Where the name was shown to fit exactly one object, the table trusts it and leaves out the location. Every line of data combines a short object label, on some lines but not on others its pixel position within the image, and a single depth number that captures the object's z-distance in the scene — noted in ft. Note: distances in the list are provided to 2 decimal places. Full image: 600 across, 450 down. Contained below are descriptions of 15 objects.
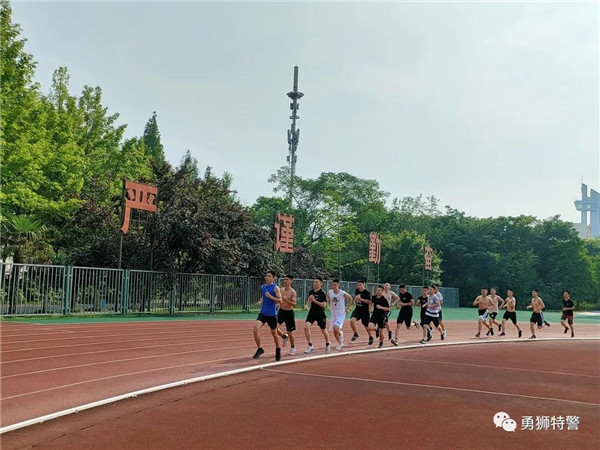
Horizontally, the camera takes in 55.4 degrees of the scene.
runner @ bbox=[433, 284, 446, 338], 60.29
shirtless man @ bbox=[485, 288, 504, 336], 69.31
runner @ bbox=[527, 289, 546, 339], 70.59
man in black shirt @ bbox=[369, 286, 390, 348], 51.01
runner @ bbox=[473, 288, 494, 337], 68.85
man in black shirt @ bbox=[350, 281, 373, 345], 53.72
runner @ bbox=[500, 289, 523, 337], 69.41
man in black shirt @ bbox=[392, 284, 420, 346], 57.08
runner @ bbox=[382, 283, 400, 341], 54.22
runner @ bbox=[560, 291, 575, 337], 75.14
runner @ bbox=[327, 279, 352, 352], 47.75
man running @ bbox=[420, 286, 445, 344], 58.59
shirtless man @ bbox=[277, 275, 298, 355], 41.11
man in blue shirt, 38.75
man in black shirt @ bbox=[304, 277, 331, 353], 45.19
